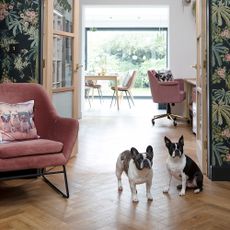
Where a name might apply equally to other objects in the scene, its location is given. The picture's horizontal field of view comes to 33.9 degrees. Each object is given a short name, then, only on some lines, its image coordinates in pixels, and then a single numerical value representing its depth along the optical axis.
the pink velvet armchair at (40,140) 2.60
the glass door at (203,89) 3.31
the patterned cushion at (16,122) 2.90
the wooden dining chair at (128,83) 9.56
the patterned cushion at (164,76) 7.02
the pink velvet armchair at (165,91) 6.66
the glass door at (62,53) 3.59
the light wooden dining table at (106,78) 9.15
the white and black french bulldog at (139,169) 2.65
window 12.28
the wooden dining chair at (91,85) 10.03
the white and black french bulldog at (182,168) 2.90
